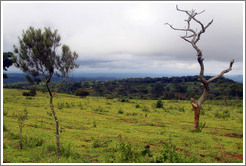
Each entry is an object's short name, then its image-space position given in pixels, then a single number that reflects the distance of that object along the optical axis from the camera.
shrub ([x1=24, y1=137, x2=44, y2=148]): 9.86
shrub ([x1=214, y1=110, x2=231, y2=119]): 24.66
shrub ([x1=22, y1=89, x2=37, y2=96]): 43.13
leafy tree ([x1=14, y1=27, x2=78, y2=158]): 8.89
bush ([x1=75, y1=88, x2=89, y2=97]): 56.38
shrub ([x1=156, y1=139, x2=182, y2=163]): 7.69
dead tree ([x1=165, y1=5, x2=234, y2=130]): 14.79
